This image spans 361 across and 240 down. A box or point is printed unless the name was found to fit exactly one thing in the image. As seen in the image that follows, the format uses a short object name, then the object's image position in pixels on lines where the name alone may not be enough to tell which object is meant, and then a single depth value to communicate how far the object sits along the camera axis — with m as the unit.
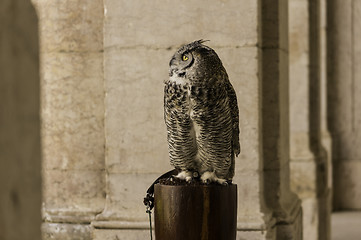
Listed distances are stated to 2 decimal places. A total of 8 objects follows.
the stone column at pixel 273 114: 8.22
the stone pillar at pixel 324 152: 12.02
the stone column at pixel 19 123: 1.96
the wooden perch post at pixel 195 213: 5.61
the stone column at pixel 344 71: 16.77
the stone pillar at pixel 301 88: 12.24
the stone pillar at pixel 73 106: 8.57
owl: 5.56
